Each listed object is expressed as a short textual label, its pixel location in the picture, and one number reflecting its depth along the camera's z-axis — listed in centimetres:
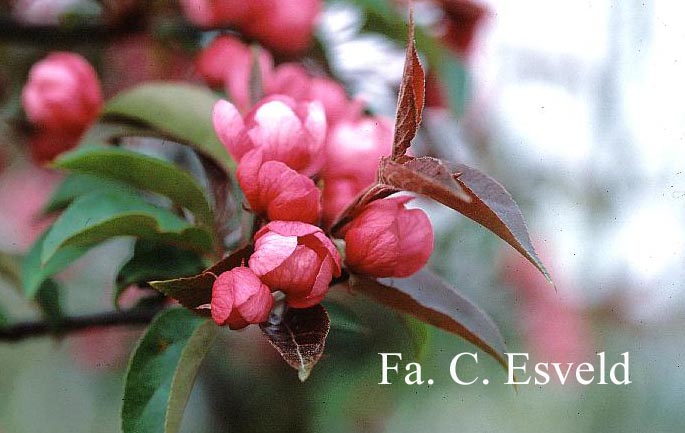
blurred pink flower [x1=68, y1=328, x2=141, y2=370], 77
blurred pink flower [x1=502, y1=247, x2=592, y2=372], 140
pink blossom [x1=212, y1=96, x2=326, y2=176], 39
